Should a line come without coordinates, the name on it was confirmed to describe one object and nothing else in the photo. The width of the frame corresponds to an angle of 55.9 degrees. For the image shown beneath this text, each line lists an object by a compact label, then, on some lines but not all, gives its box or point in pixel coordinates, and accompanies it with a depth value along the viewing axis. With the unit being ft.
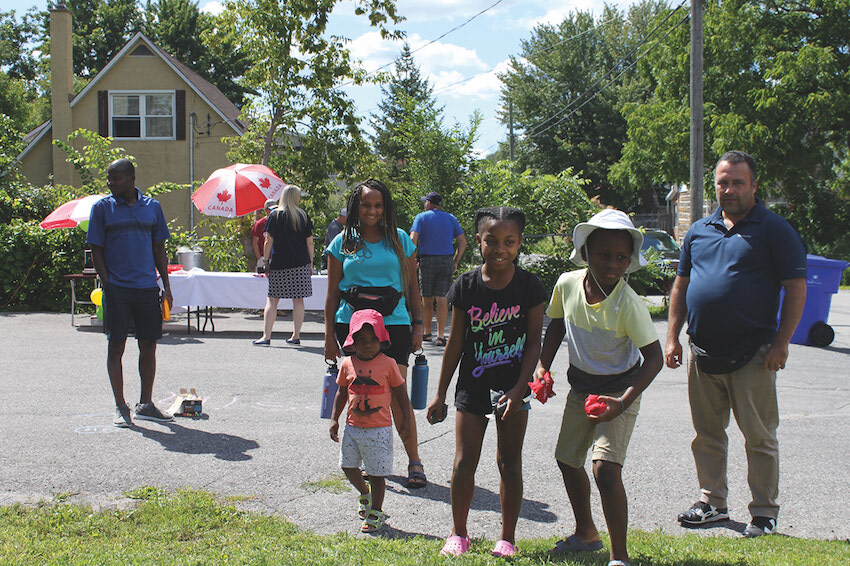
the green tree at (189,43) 145.28
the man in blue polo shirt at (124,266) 19.83
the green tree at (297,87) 51.21
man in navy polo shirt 14.07
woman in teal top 15.70
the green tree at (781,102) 72.13
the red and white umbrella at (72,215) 36.47
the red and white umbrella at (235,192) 40.91
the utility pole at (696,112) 48.03
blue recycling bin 36.40
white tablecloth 37.42
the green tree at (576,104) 145.59
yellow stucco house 85.97
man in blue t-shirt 35.12
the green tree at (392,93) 153.99
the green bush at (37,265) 45.55
